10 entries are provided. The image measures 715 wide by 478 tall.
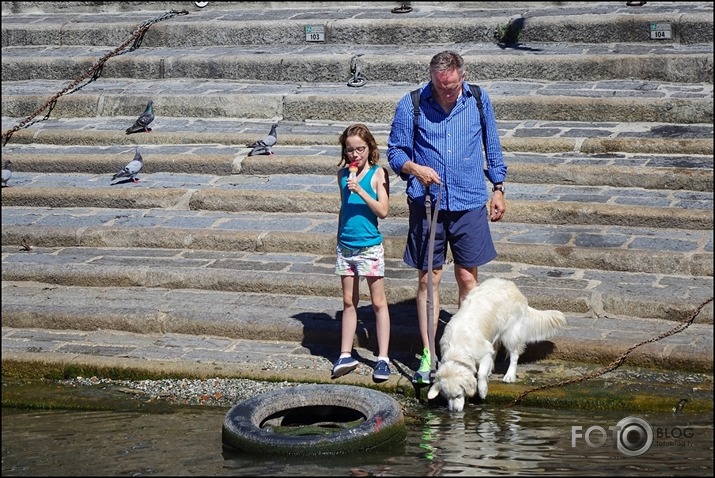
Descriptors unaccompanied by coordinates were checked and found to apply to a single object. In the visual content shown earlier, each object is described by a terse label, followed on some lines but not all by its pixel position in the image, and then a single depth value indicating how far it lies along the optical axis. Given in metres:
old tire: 6.40
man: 7.38
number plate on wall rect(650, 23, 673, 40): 12.39
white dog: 7.07
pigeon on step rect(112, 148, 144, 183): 11.41
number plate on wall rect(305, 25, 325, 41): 13.94
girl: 7.57
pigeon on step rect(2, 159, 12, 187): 11.72
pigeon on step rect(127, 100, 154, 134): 12.49
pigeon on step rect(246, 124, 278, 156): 11.53
